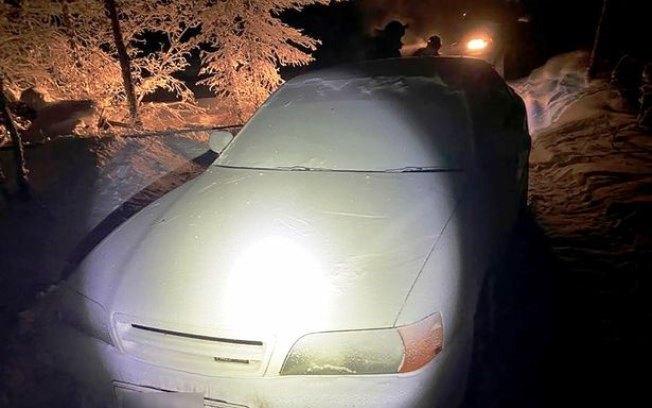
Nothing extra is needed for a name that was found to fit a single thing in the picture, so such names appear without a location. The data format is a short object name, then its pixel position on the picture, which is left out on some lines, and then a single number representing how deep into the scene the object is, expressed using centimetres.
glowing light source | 1149
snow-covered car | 196
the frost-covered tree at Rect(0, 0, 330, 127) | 825
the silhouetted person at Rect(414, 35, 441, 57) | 917
